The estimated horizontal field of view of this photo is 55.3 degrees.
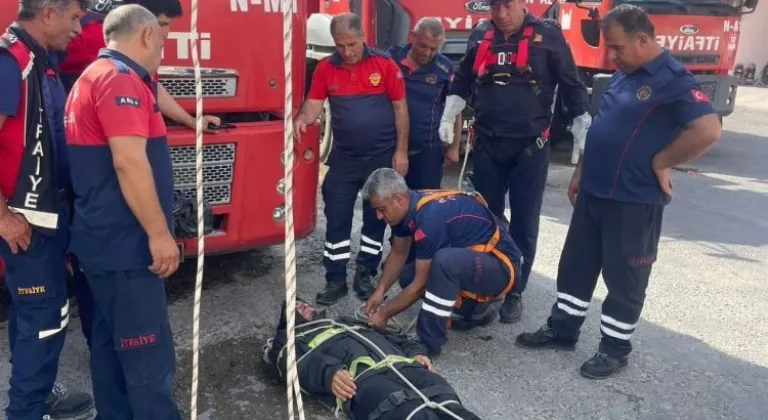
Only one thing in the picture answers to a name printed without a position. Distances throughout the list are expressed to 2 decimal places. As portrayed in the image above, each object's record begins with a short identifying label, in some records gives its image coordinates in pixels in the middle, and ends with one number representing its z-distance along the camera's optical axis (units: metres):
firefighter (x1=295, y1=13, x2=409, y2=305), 4.28
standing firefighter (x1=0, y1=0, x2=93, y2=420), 2.67
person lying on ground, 2.91
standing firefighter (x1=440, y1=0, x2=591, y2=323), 4.02
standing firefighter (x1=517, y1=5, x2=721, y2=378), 3.29
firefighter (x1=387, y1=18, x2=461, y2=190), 4.69
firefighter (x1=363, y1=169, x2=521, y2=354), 3.72
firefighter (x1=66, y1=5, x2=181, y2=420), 2.40
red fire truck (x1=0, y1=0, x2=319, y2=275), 3.72
